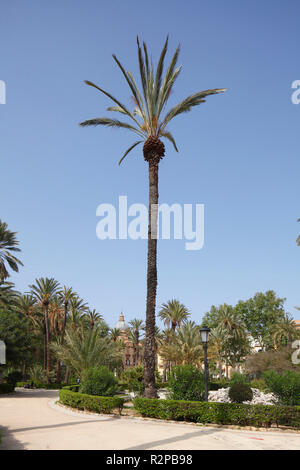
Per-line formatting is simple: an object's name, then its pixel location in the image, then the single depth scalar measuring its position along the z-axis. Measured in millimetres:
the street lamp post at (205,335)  16917
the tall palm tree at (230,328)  64250
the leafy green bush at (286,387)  14672
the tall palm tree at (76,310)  52672
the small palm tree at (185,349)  36344
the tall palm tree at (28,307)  50519
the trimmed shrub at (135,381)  22047
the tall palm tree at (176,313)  56844
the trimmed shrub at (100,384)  18797
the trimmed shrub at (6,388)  31986
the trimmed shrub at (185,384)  16047
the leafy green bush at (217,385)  37500
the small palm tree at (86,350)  24703
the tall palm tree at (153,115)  19000
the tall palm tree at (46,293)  47719
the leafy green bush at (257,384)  36381
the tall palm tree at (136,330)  73062
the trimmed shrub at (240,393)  18766
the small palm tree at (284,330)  57059
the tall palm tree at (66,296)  49688
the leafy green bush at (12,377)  37322
